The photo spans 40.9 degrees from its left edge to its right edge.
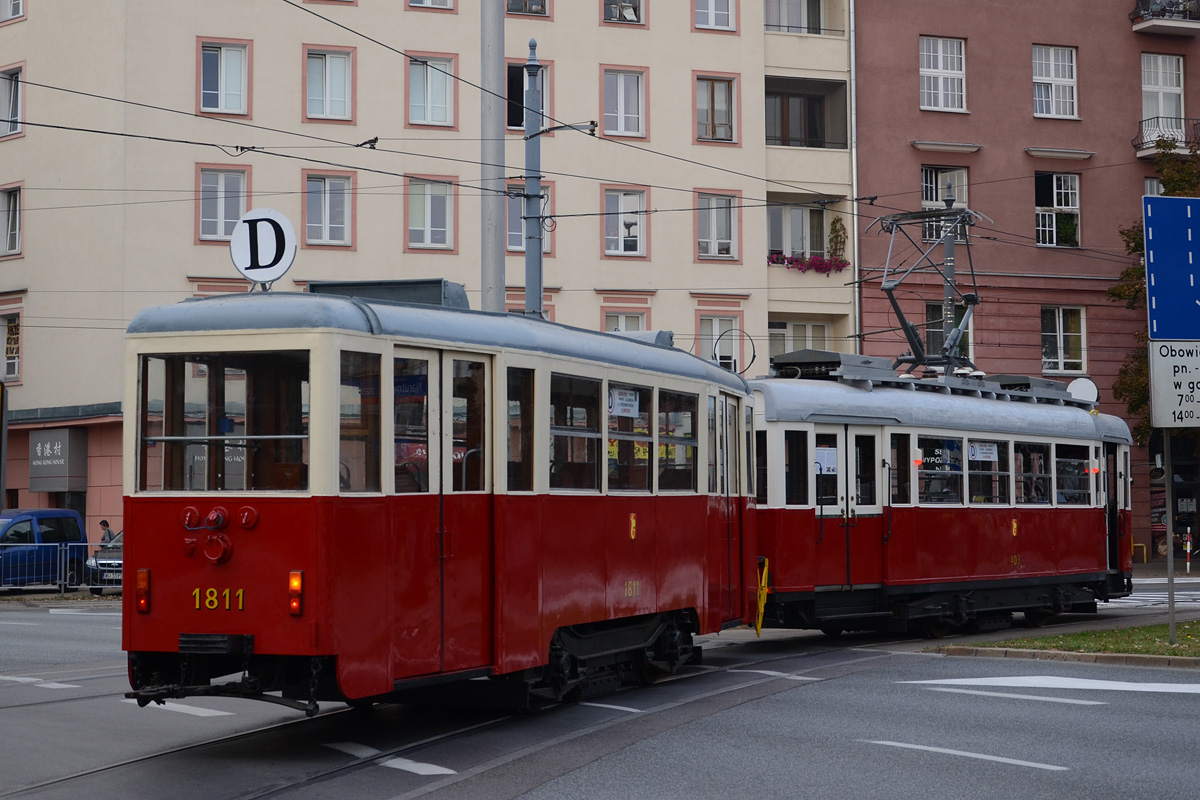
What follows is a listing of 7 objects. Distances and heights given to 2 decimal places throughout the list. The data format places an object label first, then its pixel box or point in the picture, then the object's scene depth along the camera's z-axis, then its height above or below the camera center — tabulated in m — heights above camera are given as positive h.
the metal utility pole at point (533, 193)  18.67 +3.69
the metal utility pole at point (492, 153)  17.67 +3.83
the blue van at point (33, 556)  32.12 -1.14
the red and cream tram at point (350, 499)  9.88 -0.01
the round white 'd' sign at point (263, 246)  11.97 +1.89
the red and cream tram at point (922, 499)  18.34 -0.05
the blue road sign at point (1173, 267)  17.08 +2.40
